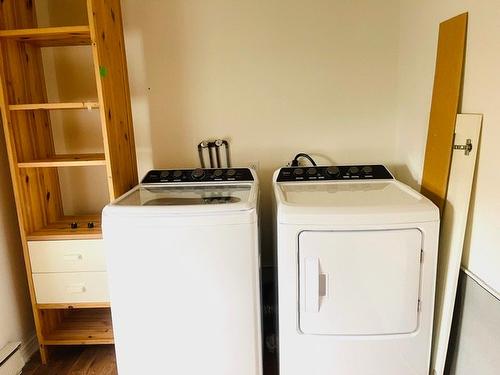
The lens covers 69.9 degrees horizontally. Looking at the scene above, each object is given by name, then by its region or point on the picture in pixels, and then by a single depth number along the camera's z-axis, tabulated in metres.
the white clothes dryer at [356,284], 1.41
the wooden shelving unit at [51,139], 1.76
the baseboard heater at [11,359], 1.80
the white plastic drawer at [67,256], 1.88
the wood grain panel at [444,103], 1.49
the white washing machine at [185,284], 1.46
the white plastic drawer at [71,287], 1.91
